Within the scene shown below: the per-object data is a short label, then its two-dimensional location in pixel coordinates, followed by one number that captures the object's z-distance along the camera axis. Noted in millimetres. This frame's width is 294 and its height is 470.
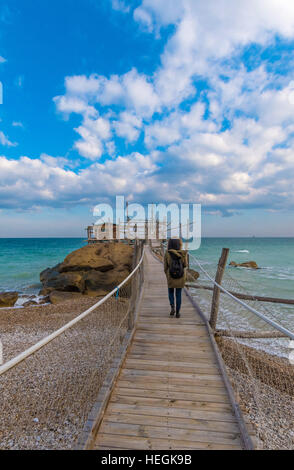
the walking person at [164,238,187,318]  4043
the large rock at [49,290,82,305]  10072
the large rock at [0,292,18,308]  9844
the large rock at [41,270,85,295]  10930
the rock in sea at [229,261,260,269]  25547
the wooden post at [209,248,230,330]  4578
